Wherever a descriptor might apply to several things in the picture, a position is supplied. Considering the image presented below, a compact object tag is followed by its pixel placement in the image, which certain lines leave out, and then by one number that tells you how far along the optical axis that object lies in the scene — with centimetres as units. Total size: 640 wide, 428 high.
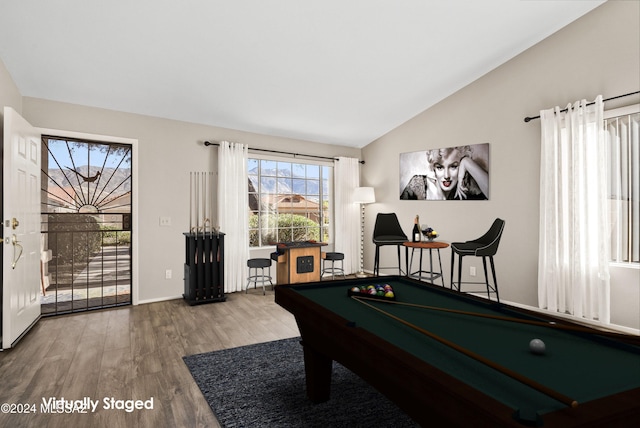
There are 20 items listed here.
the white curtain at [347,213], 637
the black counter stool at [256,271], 500
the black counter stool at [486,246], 407
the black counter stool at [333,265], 564
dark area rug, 201
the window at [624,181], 342
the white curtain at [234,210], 511
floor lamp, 618
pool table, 93
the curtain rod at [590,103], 335
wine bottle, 478
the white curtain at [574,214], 356
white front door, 304
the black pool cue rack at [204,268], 454
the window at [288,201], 576
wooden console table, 507
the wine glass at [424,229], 477
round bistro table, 445
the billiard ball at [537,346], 128
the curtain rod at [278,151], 504
